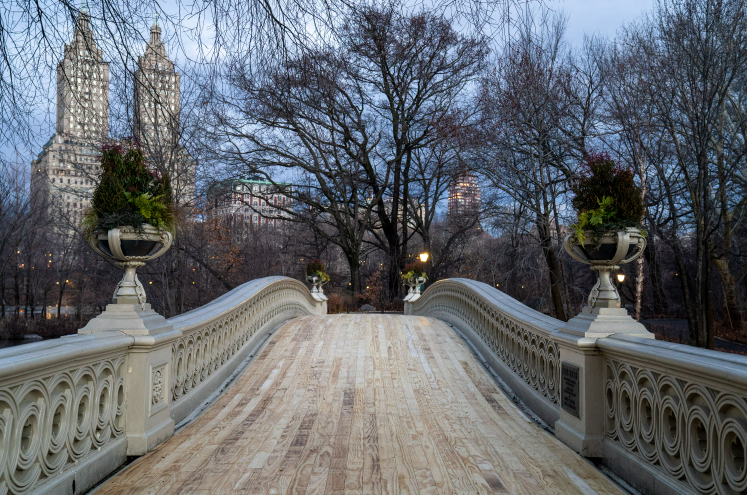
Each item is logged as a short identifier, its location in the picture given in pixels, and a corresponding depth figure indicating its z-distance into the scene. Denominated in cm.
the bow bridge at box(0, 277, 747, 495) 292
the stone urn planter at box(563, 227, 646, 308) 432
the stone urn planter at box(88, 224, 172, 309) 434
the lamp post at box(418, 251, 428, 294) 2127
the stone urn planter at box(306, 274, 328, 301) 2123
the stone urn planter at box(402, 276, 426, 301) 2161
